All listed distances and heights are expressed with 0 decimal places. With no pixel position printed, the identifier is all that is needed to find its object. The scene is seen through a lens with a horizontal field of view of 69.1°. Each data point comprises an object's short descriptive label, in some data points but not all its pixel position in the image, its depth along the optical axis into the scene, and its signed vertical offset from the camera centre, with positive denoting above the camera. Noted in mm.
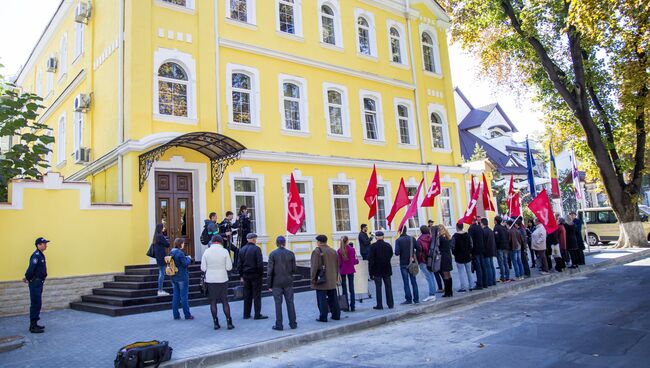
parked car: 27906 +124
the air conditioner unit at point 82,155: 16938 +3921
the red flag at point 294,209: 12758 +1102
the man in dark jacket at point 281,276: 9117 -488
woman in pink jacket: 10688 -385
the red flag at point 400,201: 13227 +1145
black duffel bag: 6293 -1262
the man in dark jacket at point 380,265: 10648 -483
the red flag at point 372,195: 13594 +1419
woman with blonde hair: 11711 -469
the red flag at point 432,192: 14227 +1432
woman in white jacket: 9188 -366
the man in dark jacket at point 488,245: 13008 -271
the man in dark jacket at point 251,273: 9859 -404
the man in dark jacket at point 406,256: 11203 -356
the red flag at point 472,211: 14227 +791
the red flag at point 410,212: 12795 +799
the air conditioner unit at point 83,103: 17484 +5961
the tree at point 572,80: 21250 +7176
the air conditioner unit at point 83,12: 18031 +9581
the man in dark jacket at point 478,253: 12844 -448
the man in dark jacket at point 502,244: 14109 -290
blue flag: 19209 +2674
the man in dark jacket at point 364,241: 13145 +98
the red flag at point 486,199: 17047 +1316
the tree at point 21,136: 13383 +3941
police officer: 9289 -270
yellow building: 13891 +5040
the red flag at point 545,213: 14695 +573
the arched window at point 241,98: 16734 +5536
